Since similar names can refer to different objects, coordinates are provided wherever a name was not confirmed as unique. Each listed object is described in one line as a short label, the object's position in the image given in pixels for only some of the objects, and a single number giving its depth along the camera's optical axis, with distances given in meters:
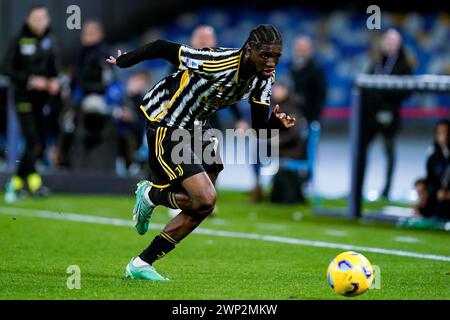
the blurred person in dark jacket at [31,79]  16.19
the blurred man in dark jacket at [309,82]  18.36
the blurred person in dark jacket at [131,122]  19.91
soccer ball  7.91
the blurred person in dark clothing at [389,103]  16.70
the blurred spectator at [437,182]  13.48
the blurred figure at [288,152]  16.62
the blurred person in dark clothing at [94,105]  17.94
